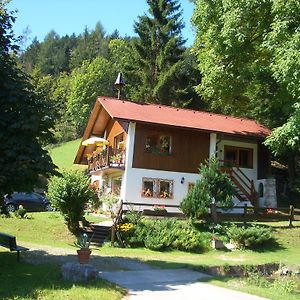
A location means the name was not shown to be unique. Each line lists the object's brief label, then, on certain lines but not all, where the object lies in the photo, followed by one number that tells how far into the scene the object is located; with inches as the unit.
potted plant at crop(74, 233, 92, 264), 418.3
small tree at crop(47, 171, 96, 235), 810.8
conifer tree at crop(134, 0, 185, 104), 1779.0
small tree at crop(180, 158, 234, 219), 868.6
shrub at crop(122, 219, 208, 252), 768.3
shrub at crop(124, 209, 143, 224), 821.2
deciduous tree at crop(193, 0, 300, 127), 828.6
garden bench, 501.0
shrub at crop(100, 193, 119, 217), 1063.0
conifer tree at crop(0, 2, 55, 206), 445.4
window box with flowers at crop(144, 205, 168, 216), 914.1
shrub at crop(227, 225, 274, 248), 789.4
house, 1070.4
